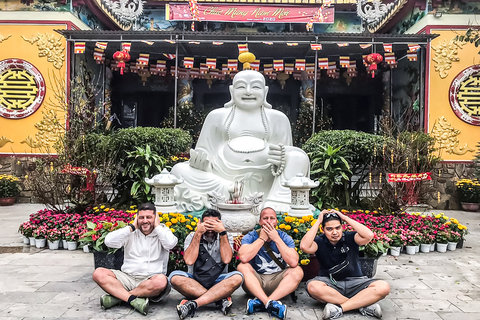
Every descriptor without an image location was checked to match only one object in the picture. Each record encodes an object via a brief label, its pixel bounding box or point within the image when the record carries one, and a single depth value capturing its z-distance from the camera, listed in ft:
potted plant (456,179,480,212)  29.32
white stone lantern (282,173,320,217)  15.67
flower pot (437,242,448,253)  17.71
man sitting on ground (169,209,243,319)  10.38
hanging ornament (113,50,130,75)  30.45
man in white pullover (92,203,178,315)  10.59
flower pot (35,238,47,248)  17.87
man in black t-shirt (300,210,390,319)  10.28
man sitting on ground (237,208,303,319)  10.44
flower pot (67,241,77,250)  17.44
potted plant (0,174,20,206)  30.01
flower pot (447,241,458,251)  18.06
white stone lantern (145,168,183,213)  16.29
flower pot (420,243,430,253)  17.58
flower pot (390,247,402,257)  17.04
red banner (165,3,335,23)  39.58
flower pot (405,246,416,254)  17.29
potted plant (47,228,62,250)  17.63
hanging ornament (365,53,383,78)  30.40
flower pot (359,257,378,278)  12.52
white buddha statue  17.40
